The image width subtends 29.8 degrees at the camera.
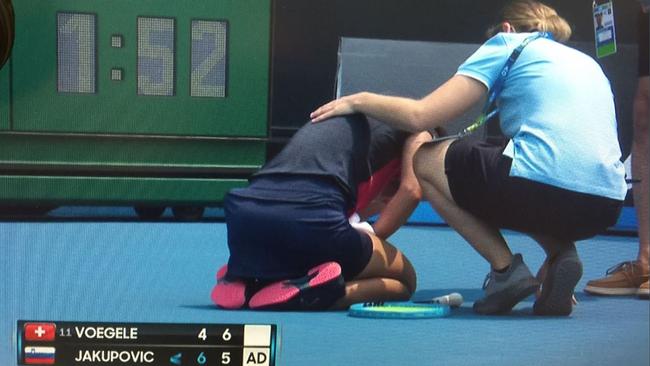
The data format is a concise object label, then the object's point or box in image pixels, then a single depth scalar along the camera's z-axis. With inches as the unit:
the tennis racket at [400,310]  93.1
